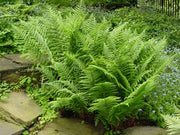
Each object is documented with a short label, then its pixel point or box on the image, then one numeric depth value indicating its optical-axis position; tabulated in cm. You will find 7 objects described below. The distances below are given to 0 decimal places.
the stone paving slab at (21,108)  342
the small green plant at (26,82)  398
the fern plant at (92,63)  319
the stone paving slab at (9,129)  322
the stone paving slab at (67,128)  332
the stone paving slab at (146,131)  319
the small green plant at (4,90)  375
